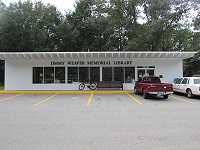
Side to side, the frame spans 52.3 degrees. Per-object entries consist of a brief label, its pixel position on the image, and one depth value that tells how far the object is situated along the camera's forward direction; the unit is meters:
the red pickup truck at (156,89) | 13.52
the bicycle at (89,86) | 20.48
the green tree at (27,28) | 35.34
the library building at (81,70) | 20.69
